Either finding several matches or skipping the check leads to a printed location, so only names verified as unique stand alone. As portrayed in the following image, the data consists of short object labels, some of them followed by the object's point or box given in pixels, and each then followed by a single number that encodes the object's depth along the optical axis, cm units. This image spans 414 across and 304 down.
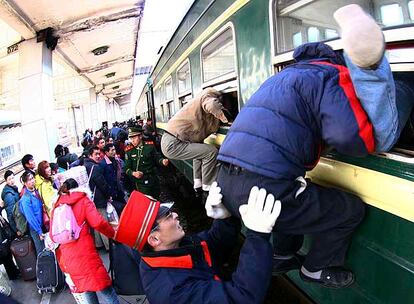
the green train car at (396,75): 152
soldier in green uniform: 544
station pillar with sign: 848
